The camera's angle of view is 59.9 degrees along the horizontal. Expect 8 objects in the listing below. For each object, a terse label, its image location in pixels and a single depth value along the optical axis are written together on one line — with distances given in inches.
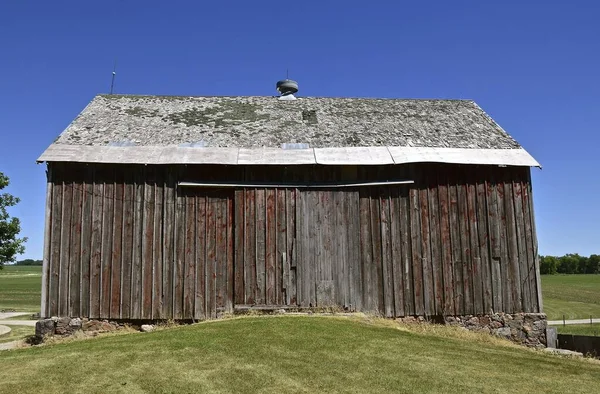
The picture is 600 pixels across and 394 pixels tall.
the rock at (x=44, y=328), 621.9
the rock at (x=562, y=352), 568.9
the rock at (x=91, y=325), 628.4
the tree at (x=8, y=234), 1243.2
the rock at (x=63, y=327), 625.3
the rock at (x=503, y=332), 673.0
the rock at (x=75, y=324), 625.9
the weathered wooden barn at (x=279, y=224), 637.3
